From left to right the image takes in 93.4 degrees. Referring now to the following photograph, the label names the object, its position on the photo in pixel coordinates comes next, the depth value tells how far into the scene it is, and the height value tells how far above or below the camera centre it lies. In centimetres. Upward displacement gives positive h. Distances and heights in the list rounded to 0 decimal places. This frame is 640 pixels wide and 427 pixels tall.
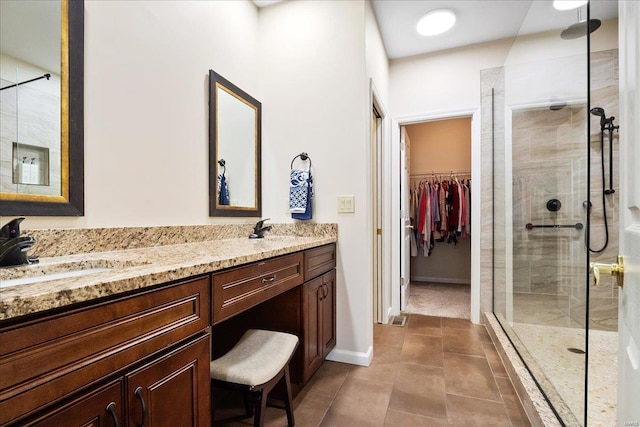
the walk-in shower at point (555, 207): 174 +4
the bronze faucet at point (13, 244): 91 -10
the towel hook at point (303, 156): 226 +42
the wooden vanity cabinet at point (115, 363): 56 -34
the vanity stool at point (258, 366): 113 -61
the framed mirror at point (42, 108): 104 +39
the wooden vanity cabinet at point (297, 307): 140 -57
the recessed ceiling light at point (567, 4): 168 +126
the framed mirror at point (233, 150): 191 +44
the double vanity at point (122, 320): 57 -27
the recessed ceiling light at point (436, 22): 250 +163
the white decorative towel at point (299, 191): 217 +15
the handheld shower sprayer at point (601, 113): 238 +79
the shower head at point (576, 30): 160 +103
